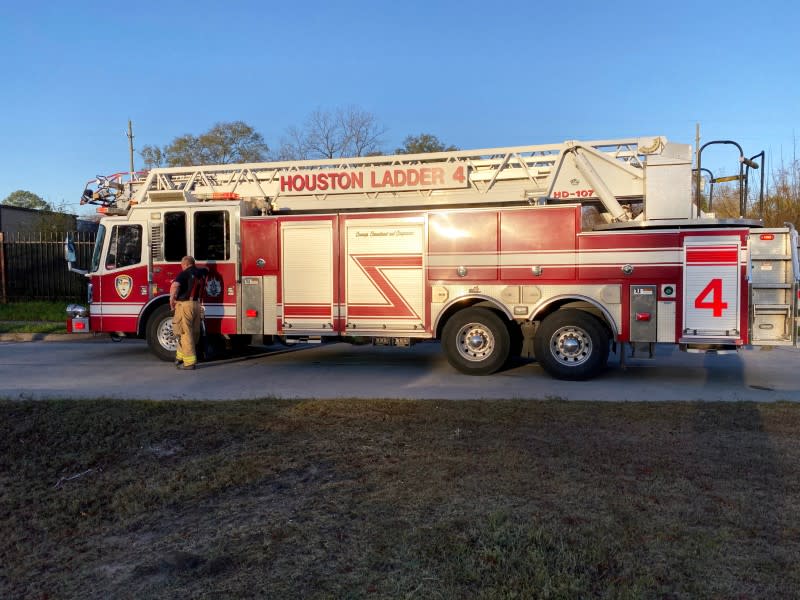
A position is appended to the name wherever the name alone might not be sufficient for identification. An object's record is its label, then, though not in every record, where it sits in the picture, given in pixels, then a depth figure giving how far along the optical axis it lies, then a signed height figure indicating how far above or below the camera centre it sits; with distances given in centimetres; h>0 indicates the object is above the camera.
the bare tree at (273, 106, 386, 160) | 2820 +609
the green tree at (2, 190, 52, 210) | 5169 +744
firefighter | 998 -32
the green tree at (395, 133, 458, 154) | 3263 +734
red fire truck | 869 +44
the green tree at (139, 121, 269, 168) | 3309 +736
